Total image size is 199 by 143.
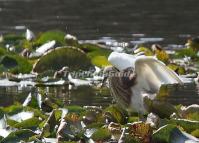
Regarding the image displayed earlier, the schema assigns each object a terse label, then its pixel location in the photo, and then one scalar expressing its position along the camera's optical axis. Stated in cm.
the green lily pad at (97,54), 1602
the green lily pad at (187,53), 1678
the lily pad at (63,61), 1532
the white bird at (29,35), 1844
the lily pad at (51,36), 1766
